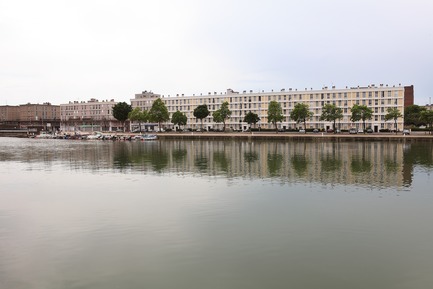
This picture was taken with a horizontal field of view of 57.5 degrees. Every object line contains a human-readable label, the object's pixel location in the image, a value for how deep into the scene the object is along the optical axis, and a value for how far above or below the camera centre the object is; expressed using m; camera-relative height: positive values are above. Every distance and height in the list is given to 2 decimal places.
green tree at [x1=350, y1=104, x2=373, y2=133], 138.75 +2.37
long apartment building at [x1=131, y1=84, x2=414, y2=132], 159.88 +7.94
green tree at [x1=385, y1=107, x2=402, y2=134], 137.25 +1.52
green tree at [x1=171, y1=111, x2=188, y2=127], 175.38 +1.61
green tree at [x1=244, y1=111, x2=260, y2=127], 158.50 +1.02
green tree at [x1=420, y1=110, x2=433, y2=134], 126.91 +0.27
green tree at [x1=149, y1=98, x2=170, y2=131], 166.88 +4.19
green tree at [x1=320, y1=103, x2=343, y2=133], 142.62 +2.35
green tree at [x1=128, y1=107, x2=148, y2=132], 175.88 +3.24
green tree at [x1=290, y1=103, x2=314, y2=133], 143.90 +2.57
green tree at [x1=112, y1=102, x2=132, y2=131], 189.79 +5.56
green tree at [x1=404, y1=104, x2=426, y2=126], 176.88 +1.76
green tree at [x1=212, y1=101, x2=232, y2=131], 165.12 +3.73
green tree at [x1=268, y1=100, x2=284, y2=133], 148.50 +3.07
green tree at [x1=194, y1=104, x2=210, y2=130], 168.75 +4.01
